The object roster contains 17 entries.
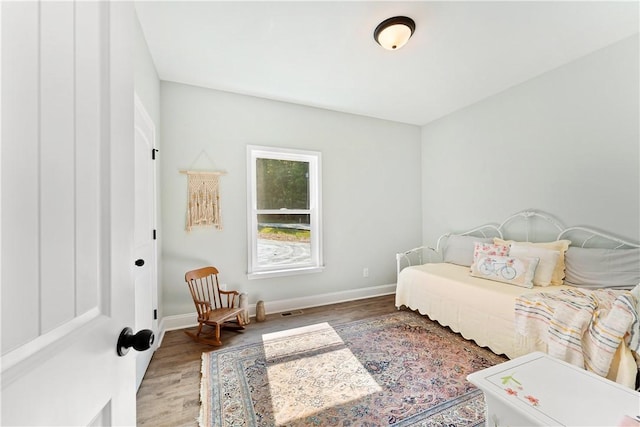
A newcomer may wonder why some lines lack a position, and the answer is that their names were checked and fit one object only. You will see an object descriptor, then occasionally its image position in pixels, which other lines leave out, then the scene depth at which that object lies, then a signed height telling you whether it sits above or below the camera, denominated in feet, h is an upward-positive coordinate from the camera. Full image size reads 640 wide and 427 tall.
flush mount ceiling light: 6.61 +4.80
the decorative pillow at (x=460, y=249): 10.77 -1.46
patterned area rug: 5.26 -3.98
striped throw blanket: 5.15 -2.39
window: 10.72 +0.22
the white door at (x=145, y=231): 6.37 -0.34
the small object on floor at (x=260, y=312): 9.92 -3.60
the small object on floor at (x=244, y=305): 9.41 -3.14
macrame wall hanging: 9.61 +0.69
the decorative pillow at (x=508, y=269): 8.12 -1.79
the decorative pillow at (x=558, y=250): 8.21 -1.18
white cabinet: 3.29 -2.52
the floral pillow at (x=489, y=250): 9.28 -1.28
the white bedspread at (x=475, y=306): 6.48 -2.86
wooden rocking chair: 8.17 -3.02
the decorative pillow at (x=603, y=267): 6.99 -1.56
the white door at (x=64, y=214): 1.19 +0.03
